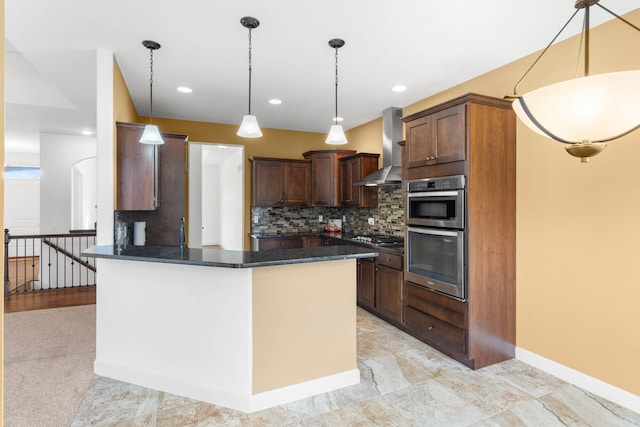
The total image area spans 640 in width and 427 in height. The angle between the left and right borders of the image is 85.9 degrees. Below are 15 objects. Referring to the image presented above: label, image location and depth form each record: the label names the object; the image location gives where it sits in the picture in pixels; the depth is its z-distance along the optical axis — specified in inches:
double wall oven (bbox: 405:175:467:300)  116.4
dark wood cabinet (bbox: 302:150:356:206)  219.6
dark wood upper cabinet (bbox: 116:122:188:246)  126.5
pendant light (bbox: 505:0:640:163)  47.8
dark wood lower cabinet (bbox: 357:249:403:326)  150.8
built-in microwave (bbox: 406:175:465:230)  116.7
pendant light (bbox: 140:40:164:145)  113.4
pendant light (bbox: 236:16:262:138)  108.0
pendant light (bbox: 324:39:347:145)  121.6
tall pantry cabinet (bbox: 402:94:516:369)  115.3
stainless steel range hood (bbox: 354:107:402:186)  181.3
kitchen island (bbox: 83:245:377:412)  92.3
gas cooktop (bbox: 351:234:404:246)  167.3
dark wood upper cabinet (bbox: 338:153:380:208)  202.7
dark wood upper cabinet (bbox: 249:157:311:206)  217.8
